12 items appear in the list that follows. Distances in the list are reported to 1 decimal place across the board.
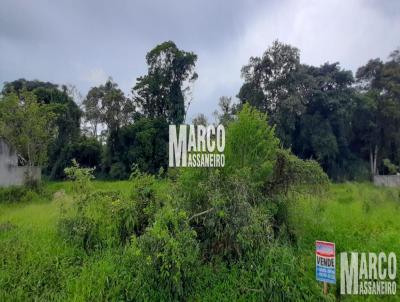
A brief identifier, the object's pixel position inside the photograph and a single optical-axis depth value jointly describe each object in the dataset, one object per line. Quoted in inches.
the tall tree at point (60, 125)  693.9
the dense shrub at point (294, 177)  224.1
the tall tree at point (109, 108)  735.7
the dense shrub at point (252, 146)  213.3
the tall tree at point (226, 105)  728.8
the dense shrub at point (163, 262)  152.6
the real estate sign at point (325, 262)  150.5
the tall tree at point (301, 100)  690.2
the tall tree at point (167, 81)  726.5
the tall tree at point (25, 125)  487.2
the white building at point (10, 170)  504.1
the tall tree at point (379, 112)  725.9
